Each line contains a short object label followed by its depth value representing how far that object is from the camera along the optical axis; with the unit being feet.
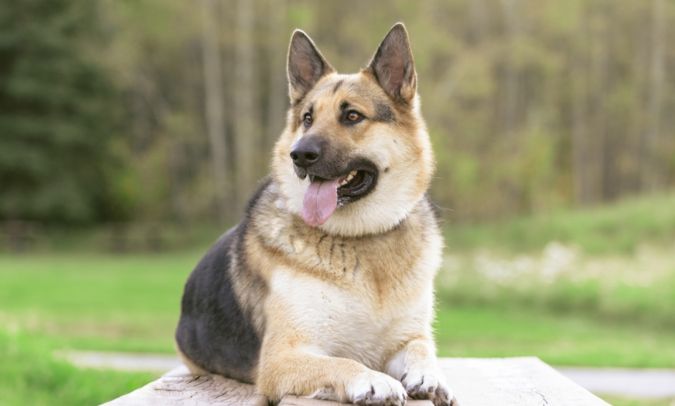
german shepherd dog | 10.96
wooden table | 11.10
